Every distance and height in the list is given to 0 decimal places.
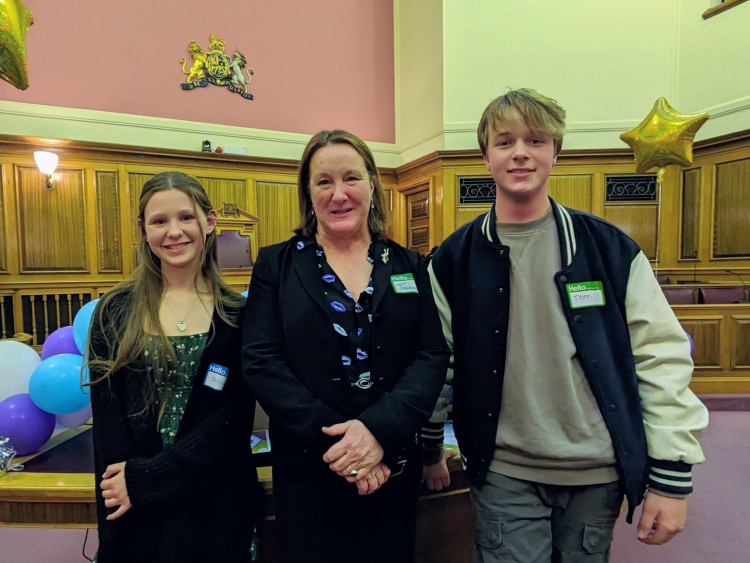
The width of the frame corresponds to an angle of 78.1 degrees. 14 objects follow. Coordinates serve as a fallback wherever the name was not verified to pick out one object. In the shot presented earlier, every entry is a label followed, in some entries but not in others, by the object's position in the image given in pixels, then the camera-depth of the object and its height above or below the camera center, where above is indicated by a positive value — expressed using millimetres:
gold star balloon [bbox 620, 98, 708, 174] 5234 +1404
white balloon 1901 -438
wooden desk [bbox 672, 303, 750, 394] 4262 -813
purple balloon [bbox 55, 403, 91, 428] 1774 -605
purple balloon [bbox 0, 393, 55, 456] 1608 -571
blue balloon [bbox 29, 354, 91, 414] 1653 -448
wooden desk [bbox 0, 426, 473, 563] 1436 -793
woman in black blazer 1006 -256
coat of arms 6547 +2783
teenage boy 1038 -276
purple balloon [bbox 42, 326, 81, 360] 2094 -369
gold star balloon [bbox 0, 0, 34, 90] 2311 +1123
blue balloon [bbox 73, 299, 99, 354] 1977 -273
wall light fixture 5578 +1239
